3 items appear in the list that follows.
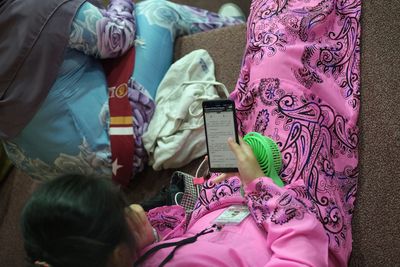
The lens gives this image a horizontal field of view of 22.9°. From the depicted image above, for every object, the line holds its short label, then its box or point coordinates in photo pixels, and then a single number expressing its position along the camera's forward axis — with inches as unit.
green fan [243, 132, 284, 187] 82.1
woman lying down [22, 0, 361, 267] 70.0
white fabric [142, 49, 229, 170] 96.2
